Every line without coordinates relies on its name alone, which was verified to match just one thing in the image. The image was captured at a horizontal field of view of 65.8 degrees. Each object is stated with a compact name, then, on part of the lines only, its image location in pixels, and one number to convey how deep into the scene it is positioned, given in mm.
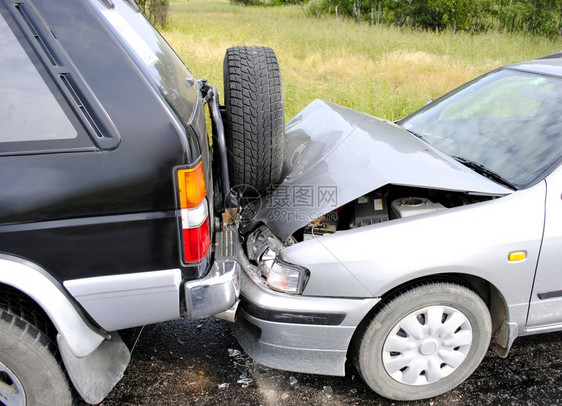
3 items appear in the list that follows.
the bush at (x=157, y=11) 17188
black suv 1660
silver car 2113
